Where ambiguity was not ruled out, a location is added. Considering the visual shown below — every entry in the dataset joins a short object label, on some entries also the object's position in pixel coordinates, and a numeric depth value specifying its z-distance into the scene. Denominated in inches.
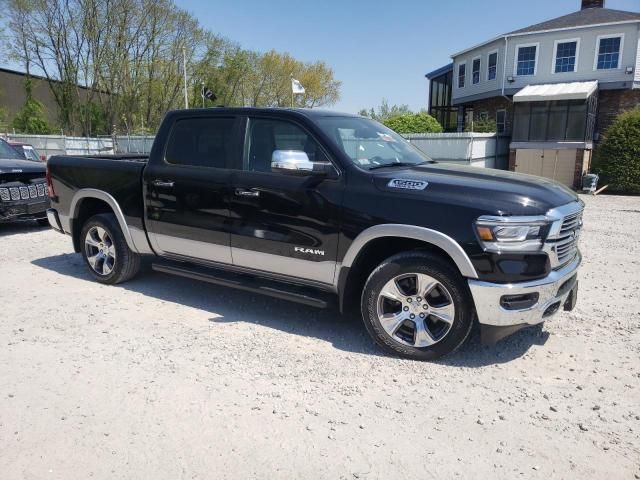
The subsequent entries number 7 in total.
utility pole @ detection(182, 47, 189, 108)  1454.7
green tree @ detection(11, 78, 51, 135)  1328.7
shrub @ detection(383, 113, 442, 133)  892.6
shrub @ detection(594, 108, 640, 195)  711.1
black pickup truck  137.2
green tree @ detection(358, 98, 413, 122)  1934.1
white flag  749.3
